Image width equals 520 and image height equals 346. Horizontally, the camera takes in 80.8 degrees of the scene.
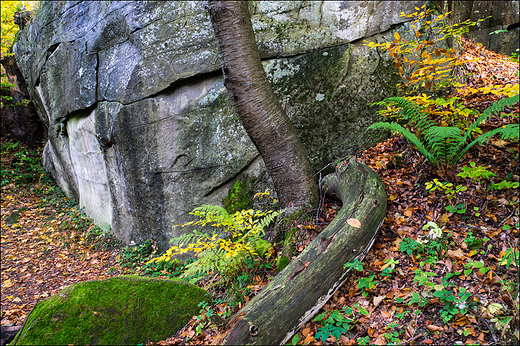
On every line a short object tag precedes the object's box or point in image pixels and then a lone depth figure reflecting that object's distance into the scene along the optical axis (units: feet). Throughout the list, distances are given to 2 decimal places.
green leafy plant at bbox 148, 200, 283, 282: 12.17
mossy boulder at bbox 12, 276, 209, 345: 9.68
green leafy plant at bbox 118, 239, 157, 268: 20.85
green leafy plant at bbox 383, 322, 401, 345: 7.92
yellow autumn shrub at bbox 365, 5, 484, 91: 12.79
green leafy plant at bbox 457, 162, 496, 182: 9.80
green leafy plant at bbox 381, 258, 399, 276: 9.67
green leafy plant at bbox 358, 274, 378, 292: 9.46
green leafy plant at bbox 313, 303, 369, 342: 8.50
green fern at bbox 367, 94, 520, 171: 9.45
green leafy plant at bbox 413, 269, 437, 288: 8.63
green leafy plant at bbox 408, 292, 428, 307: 8.49
